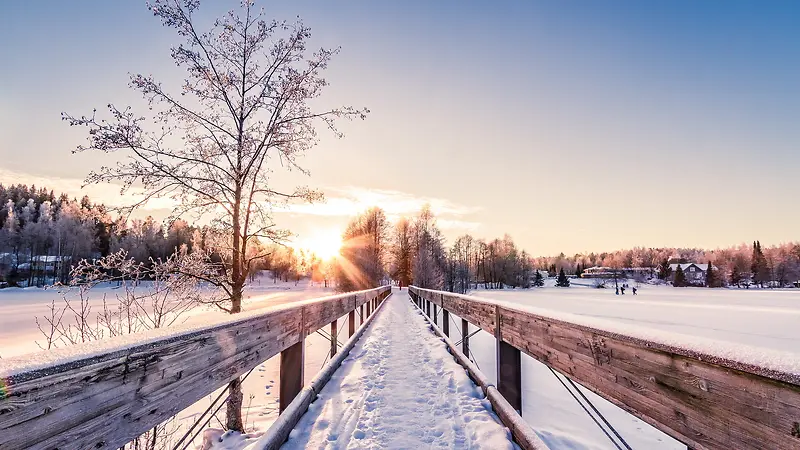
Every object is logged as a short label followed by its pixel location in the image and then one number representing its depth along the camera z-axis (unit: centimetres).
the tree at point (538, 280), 9875
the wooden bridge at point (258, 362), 104
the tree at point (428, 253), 3631
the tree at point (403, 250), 5038
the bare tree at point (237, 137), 742
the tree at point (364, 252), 3719
